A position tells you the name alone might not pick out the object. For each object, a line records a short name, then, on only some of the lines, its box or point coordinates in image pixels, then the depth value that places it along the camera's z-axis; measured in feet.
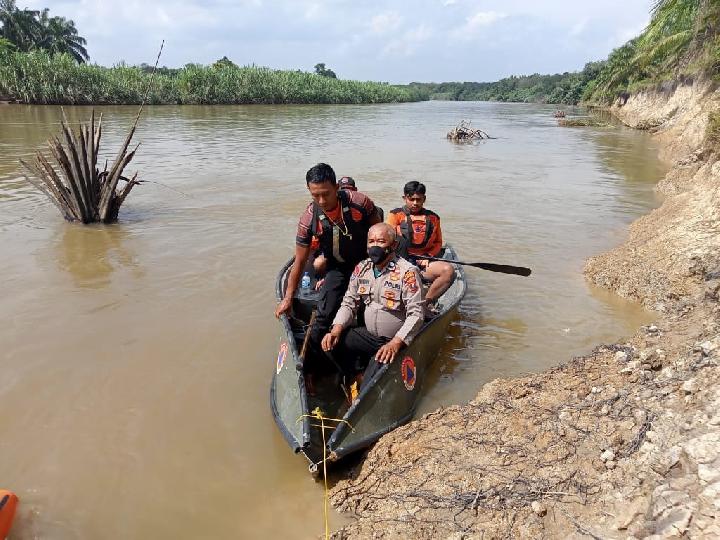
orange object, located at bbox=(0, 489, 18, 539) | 9.31
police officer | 12.33
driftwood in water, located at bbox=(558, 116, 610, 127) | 99.35
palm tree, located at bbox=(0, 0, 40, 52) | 158.51
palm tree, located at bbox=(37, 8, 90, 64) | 168.25
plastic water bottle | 18.48
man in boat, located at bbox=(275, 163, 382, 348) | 13.85
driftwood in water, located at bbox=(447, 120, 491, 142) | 76.58
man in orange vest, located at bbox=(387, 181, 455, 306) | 17.48
